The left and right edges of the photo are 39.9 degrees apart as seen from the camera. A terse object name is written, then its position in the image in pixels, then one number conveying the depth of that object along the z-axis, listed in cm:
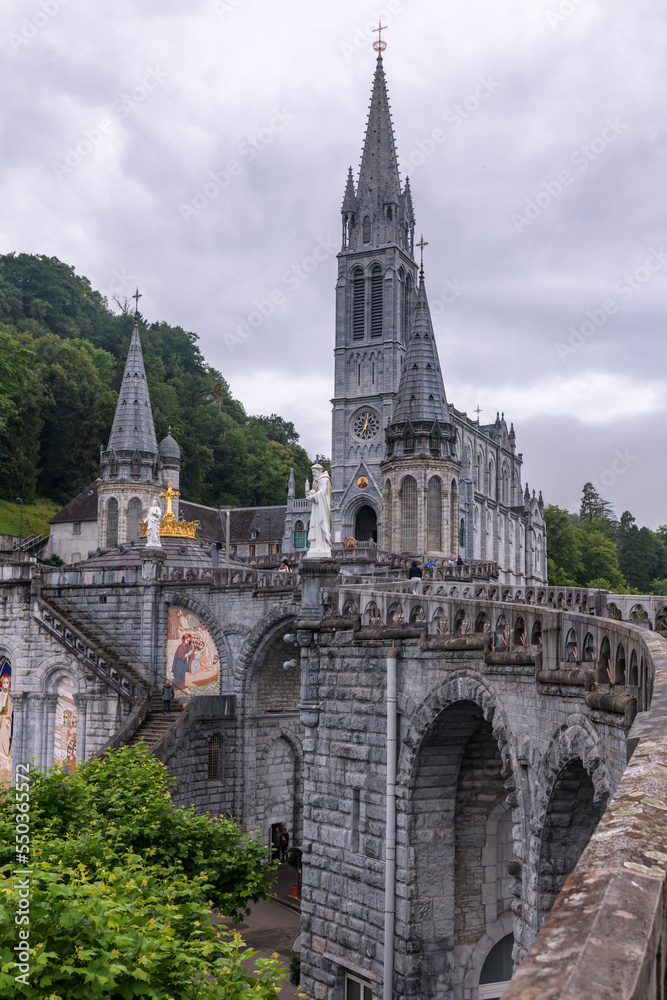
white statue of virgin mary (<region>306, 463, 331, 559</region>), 2284
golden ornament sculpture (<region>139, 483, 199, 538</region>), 4128
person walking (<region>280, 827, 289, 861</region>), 3325
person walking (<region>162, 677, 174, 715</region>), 3216
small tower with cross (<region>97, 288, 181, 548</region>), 6072
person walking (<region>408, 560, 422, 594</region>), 2700
